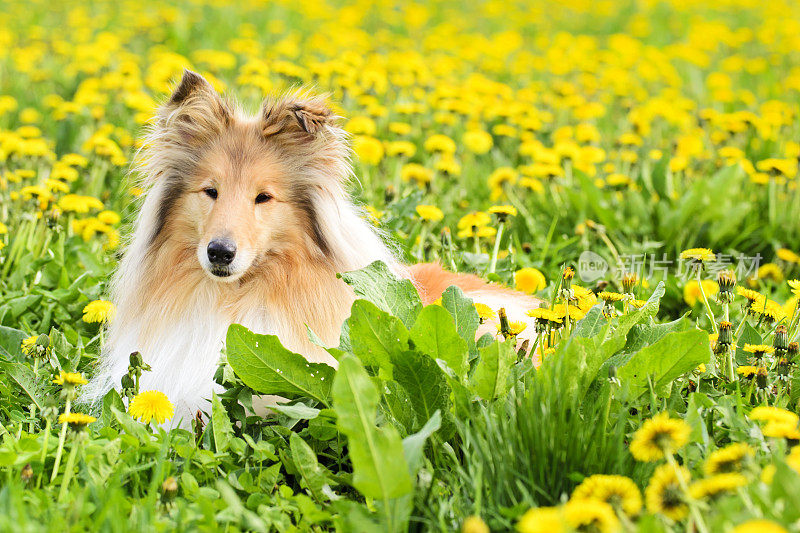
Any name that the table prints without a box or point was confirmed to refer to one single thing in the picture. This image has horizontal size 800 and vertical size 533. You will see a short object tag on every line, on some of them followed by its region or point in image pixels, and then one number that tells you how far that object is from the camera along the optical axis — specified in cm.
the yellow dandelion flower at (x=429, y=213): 868
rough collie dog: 659
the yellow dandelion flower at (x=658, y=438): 414
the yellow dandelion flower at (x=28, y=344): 640
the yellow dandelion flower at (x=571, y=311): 605
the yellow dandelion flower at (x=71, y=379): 506
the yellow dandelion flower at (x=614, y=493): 385
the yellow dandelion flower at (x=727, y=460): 400
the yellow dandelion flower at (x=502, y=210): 757
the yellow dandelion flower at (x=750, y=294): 625
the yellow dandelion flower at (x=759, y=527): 311
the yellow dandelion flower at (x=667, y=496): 381
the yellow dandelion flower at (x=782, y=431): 438
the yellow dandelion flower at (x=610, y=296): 597
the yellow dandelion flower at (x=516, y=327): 580
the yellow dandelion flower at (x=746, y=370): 574
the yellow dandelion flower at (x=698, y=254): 641
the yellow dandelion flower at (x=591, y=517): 356
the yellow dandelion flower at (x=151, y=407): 555
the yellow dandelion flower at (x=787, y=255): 918
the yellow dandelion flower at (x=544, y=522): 344
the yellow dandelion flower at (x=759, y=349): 582
